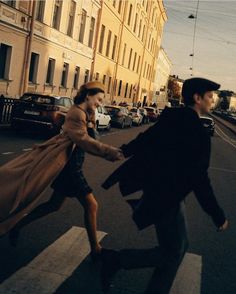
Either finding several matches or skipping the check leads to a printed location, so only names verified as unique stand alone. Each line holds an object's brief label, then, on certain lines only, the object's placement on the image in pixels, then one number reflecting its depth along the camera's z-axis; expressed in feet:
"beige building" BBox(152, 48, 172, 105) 249.12
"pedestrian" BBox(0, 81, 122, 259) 13.98
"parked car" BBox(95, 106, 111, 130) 72.69
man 10.78
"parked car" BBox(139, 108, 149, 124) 128.06
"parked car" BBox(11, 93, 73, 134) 52.90
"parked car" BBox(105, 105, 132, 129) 92.09
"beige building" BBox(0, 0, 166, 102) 76.13
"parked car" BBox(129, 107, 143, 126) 111.84
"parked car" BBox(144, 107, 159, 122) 149.68
